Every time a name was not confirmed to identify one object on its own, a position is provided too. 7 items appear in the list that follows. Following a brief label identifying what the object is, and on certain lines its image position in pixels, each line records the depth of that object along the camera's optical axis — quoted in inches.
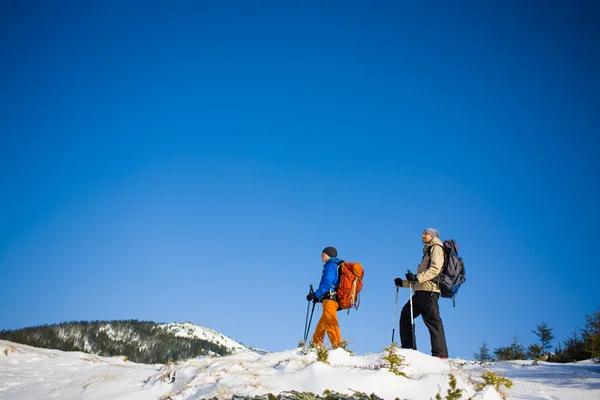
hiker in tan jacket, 290.5
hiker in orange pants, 341.7
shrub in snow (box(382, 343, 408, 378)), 210.8
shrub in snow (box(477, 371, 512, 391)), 192.9
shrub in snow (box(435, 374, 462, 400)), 158.3
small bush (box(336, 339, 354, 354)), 293.2
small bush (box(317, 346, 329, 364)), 246.8
